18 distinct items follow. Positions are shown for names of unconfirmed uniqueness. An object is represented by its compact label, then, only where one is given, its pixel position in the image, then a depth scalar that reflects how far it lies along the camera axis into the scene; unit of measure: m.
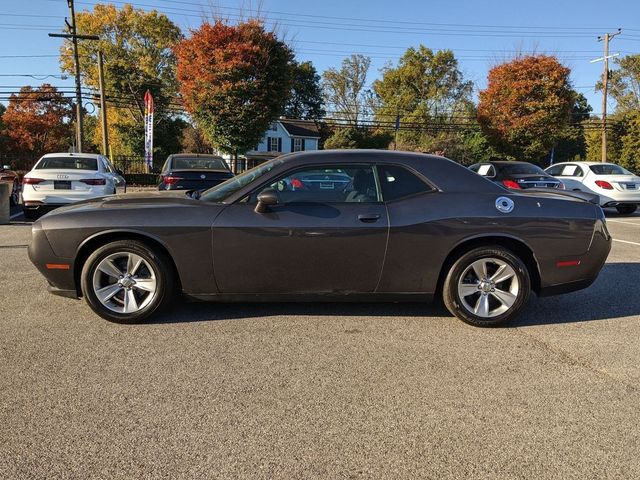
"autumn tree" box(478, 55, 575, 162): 23.39
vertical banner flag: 21.97
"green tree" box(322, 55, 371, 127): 61.09
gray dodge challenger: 4.30
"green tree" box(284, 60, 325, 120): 68.38
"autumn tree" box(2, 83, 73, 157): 47.88
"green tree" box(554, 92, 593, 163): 51.56
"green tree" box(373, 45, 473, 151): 58.97
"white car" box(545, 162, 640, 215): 14.43
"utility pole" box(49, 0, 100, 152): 25.67
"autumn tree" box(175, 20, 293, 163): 17.36
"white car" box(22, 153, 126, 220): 10.20
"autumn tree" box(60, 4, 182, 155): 39.06
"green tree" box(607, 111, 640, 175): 30.80
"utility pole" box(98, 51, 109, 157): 24.94
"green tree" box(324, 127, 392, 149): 50.40
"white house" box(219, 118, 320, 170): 58.67
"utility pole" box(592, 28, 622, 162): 31.51
